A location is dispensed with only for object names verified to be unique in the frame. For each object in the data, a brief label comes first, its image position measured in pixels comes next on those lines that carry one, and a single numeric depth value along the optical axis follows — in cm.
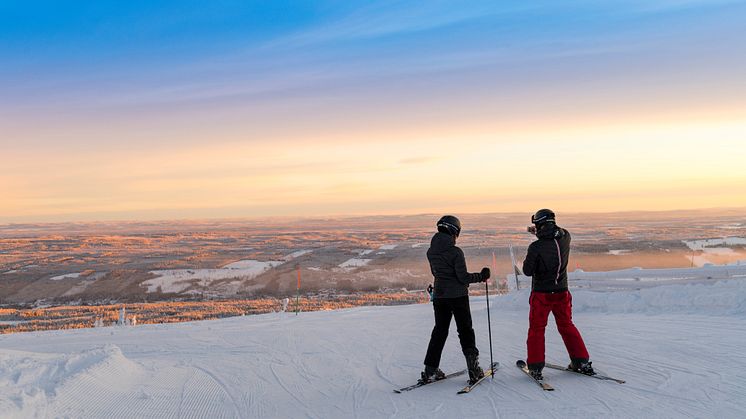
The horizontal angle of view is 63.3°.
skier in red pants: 747
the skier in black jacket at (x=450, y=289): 733
